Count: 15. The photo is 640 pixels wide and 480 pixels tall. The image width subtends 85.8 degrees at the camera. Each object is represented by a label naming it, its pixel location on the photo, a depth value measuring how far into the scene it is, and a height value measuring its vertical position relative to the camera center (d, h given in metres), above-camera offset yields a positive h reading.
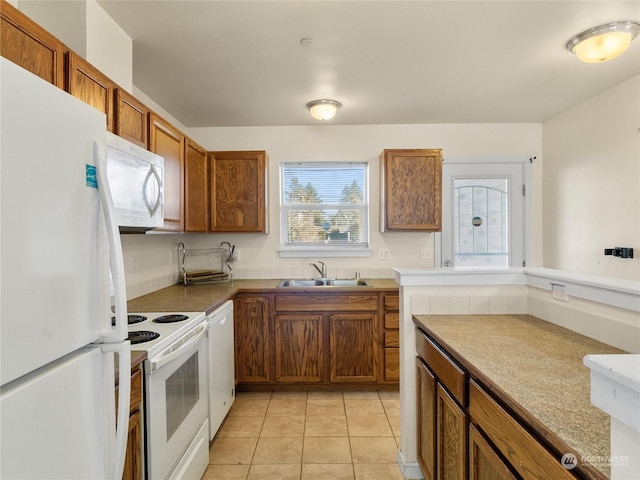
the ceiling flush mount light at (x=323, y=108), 2.86 +1.12
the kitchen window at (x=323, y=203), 3.62 +0.40
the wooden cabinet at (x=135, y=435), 1.23 -0.71
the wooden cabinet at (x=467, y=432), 0.85 -0.62
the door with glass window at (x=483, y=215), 3.53 +0.26
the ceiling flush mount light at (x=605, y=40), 1.88 +1.11
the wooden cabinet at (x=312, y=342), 2.96 -0.87
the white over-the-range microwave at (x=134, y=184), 1.43 +0.27
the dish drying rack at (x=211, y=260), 3.38 -0.19
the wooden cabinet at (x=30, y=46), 1.11 +0.69
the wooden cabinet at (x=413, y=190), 3.21 +0.47
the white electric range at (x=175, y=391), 1.38 -0.70
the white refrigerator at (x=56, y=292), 0.58 -0.10
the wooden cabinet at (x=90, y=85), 1.40 +0.70
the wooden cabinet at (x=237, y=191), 3.21 +0.47
